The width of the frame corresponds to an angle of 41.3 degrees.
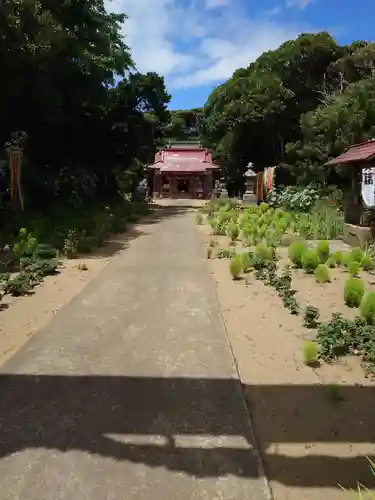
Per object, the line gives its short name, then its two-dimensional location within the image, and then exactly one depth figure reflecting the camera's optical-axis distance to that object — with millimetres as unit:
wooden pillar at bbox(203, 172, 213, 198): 34975
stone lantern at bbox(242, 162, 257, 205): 23594
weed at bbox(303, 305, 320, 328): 5461
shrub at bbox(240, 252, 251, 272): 8398
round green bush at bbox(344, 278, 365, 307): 5961
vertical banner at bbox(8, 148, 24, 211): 13359
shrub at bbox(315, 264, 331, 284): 7160
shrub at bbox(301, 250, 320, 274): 7832
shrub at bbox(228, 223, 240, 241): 12227
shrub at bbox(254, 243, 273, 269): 8500
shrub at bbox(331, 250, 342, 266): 8297
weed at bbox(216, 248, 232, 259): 9914
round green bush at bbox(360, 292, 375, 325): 5195
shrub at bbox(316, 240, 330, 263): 8375
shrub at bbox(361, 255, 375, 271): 7977
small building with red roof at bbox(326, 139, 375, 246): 10281
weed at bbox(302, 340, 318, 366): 4395
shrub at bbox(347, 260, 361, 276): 7484
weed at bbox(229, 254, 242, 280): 7938
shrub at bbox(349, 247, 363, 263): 8031
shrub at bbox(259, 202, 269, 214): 18141
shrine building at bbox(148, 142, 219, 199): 34719
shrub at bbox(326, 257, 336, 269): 8156
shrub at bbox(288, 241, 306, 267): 8242
